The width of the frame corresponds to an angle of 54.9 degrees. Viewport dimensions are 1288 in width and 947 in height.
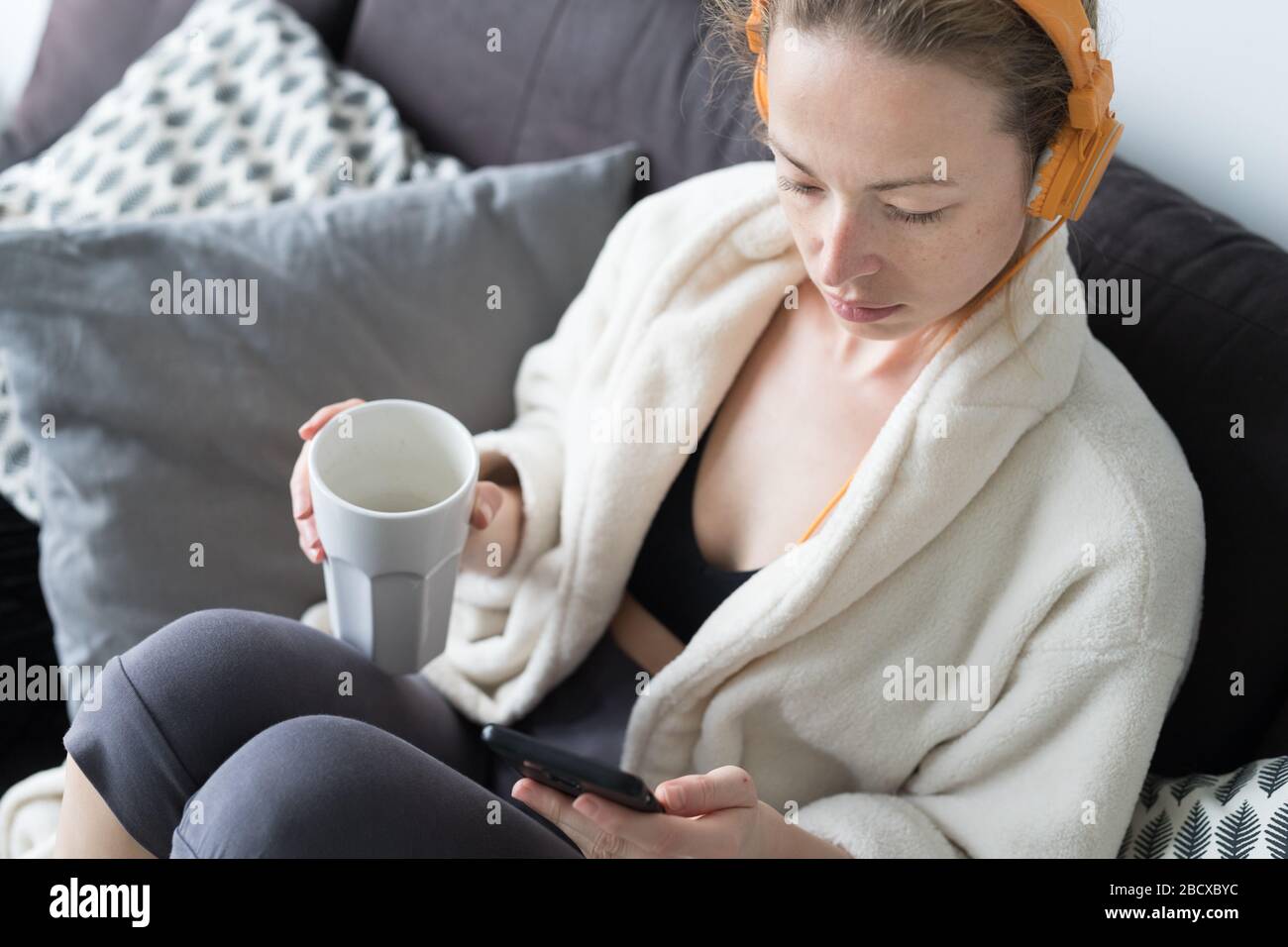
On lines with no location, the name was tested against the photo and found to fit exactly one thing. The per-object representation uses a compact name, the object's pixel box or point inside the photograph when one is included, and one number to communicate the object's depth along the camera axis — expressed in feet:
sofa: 3.36
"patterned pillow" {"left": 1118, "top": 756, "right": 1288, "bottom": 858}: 3.12
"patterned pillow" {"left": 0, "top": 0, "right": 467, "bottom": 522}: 4.91
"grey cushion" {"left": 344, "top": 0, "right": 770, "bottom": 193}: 4.60
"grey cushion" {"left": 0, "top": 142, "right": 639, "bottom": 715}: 4.11
